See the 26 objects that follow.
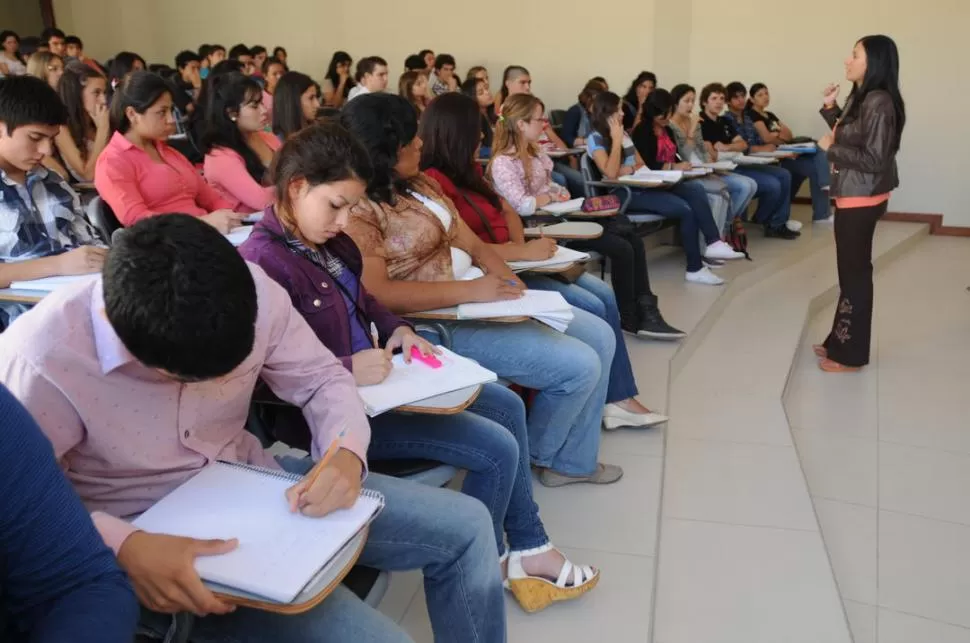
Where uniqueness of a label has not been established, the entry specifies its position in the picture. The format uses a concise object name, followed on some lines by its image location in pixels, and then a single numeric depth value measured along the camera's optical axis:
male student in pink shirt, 0.88
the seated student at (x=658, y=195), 4.11
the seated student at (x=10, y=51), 5.97
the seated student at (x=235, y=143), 2.94
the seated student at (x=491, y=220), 2.37
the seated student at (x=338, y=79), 7.17
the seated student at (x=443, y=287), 1.89
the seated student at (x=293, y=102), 3.54
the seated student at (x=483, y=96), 5.38
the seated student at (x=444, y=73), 6.90
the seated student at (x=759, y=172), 5.47
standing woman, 2.88
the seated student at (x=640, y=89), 6.04
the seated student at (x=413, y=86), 5.69
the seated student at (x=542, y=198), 3.17
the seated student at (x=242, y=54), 7.01
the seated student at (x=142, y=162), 2.47
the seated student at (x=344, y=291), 1.44
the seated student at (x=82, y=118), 3.43
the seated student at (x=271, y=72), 6.32
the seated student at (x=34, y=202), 1.89
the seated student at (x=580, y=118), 5.96
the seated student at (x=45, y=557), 0.76
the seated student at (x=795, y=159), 6.08
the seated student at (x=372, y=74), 5.09
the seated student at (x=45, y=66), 4.57
